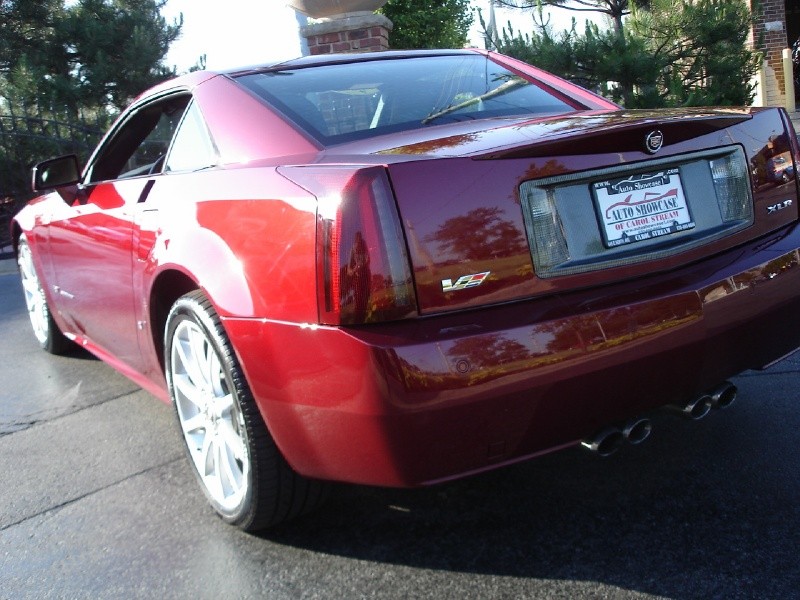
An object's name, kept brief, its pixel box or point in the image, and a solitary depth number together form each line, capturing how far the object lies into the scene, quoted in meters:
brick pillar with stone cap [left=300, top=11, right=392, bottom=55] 9.12
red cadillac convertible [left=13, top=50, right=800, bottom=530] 2.26
